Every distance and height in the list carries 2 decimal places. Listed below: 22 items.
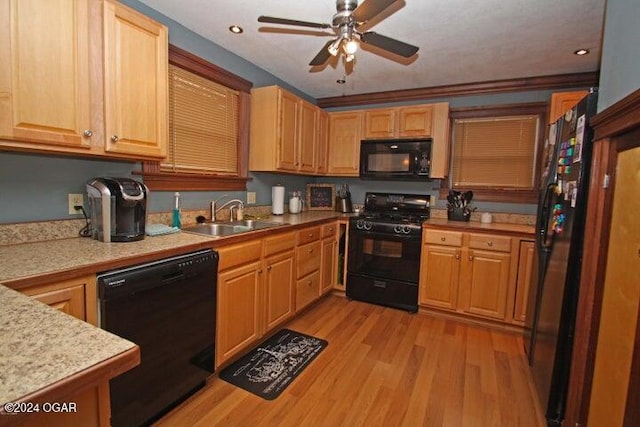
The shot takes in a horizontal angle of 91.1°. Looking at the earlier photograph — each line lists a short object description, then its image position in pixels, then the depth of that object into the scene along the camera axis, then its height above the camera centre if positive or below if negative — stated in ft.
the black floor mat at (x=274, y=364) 6.53 -4.09
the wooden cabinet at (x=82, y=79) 4.31 +1.57
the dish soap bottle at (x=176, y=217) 7.59 -0.85
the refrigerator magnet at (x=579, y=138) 5.15 +1.03
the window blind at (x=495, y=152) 10.63 +1.55
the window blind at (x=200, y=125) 7.81 +1.58
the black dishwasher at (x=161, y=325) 4.64 -2.43
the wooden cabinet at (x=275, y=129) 9.68 +1.82
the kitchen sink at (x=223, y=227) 7.97 -1.13
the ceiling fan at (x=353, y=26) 5.06 +2.91
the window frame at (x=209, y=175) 7.38 +0.82
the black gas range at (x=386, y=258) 10.36 -2.29
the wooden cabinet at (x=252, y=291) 6.62 -2.52
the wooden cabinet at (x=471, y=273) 9.25 -2.41
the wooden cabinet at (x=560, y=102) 8.70 +2.71
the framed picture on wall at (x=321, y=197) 13.38 -0.37
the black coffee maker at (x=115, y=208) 5.55 -0.53
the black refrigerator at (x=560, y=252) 5.09 -0.96
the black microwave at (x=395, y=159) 10.93 +1.18
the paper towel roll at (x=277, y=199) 11.06 -0.45
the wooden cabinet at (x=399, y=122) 11.06 +2.54
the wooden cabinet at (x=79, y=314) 2.12 -1.61
